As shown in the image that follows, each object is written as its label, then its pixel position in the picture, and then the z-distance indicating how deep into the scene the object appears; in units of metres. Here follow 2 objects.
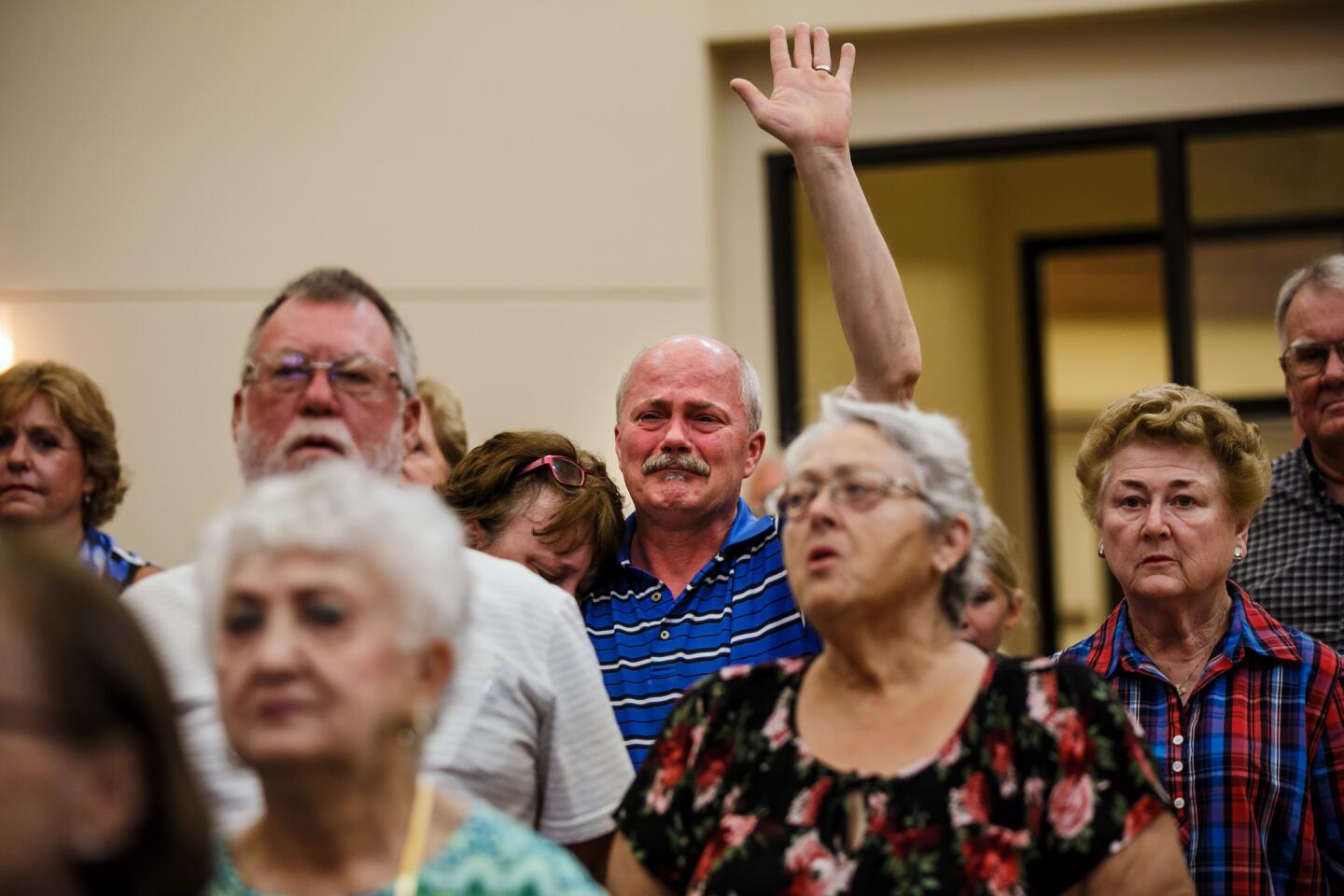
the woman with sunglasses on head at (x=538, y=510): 3.15
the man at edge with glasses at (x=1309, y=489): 3.55
